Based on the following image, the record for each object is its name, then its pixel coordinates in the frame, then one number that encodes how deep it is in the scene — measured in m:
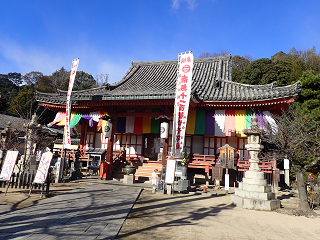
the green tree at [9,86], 35.22
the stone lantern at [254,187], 7.73
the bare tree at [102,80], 46.53
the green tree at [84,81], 47.13
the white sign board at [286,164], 12.66
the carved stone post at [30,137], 10.43
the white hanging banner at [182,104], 10.21
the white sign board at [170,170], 9.12
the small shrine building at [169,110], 12.27
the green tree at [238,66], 35.98
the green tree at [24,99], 31.19
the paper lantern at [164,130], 11.54
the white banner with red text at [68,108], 11.85
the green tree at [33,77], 48.60
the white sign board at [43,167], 7.75
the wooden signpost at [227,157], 11.68
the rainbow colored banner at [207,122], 13.02
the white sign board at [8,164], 8.30
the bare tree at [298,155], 7.33
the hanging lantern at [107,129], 12.71
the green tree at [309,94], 15.36
